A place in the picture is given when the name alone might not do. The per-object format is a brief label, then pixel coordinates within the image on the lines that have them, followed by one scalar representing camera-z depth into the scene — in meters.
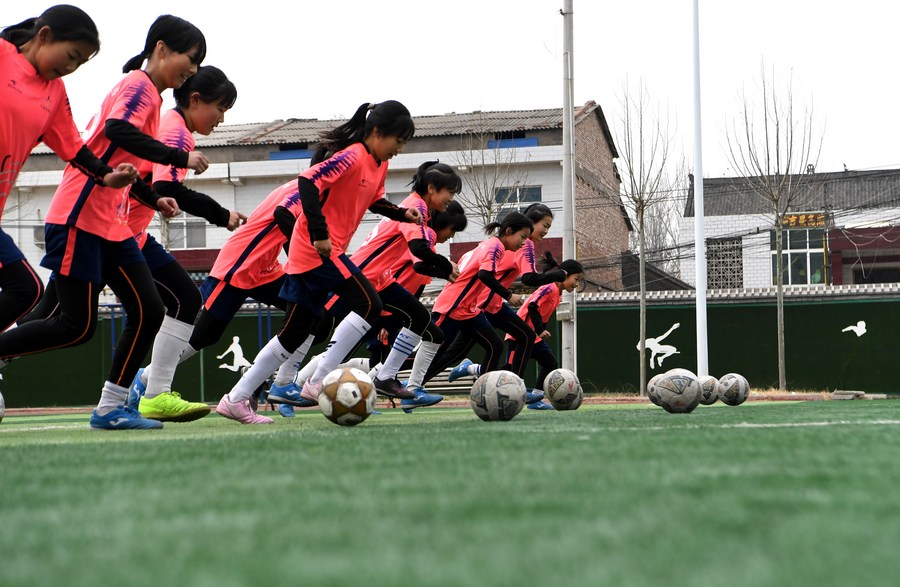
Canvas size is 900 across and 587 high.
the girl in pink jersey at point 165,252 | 6.31
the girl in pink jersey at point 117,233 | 5.45
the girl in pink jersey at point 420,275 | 8.99
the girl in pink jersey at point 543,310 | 11.05
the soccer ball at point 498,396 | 6.07
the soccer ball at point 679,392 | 7.36
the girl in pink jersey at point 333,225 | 6.53
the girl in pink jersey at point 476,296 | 10.05
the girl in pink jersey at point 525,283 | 10.54
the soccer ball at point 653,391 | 7.49
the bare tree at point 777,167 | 20.44
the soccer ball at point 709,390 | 10.15
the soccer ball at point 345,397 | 5.79
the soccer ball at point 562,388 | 8.80
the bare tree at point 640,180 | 21.07
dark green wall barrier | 18.41
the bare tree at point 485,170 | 32.81
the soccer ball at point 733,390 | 10.27
